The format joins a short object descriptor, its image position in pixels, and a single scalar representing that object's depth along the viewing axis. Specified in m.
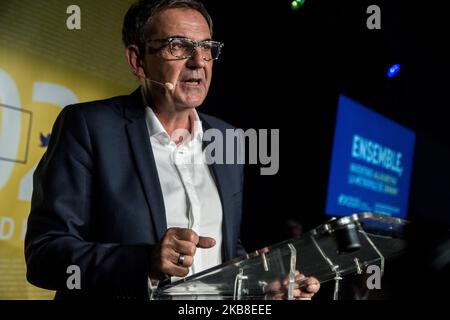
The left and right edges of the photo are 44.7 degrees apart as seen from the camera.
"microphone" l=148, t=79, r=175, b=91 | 1.71
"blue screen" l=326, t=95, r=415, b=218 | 5.16
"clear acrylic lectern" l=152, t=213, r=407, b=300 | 1.01
